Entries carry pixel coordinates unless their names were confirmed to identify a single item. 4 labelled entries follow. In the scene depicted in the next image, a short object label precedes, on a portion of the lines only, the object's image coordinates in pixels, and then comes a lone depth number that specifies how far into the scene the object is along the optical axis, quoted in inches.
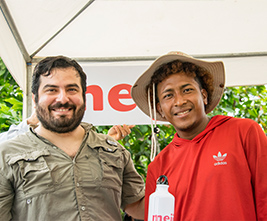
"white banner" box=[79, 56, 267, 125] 125.3
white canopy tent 113.4
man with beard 75.7
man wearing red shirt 66.2
